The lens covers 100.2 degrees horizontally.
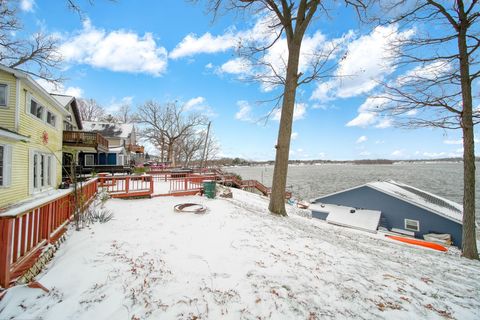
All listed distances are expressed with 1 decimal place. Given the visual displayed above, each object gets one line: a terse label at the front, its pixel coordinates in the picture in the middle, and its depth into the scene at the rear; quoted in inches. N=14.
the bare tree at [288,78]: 310.0
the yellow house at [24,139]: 315.6
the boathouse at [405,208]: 541.3
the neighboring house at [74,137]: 612.9
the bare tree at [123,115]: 1772.9
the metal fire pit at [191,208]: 265.9
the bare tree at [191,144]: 1560.0
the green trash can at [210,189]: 379.9
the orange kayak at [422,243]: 409.2
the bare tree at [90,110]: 1549.0
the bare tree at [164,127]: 1400.1
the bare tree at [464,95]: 273.7
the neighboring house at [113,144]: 1016.7
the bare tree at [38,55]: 571.8
